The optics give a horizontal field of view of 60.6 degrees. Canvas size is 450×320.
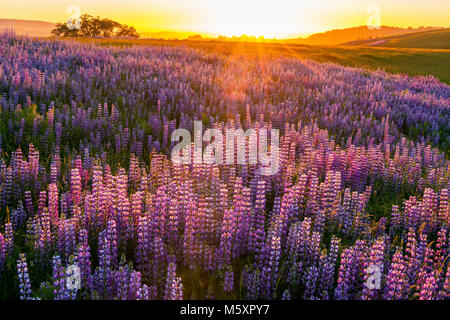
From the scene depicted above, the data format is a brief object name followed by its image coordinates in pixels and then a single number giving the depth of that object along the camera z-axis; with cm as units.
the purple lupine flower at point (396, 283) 279
